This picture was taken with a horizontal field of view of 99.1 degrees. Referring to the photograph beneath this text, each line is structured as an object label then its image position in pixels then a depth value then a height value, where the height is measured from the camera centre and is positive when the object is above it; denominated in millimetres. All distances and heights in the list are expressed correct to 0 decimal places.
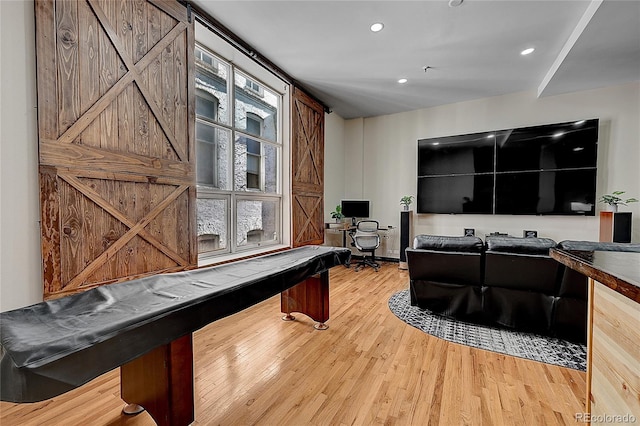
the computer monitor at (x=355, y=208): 6031 -32
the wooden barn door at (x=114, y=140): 1934 +541
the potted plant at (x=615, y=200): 4059 +134
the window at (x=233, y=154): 3395 +713
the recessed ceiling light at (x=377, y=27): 3047 +2041
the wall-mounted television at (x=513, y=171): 4398 +662
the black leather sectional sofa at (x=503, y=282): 2355 -716
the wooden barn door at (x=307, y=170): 4715 +676
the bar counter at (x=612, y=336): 763 -421
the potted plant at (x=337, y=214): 5957 -166
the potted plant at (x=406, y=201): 5527 +122
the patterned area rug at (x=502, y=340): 2158 -1184
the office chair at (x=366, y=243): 5137 -686
